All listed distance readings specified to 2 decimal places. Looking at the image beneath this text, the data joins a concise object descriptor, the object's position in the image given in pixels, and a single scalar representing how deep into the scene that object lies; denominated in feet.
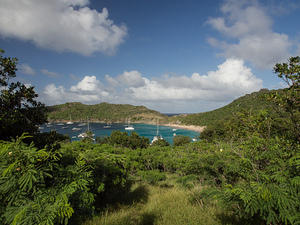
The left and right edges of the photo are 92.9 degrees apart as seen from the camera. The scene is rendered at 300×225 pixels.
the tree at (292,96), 9.42
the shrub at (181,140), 133.80
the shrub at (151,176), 22.78
